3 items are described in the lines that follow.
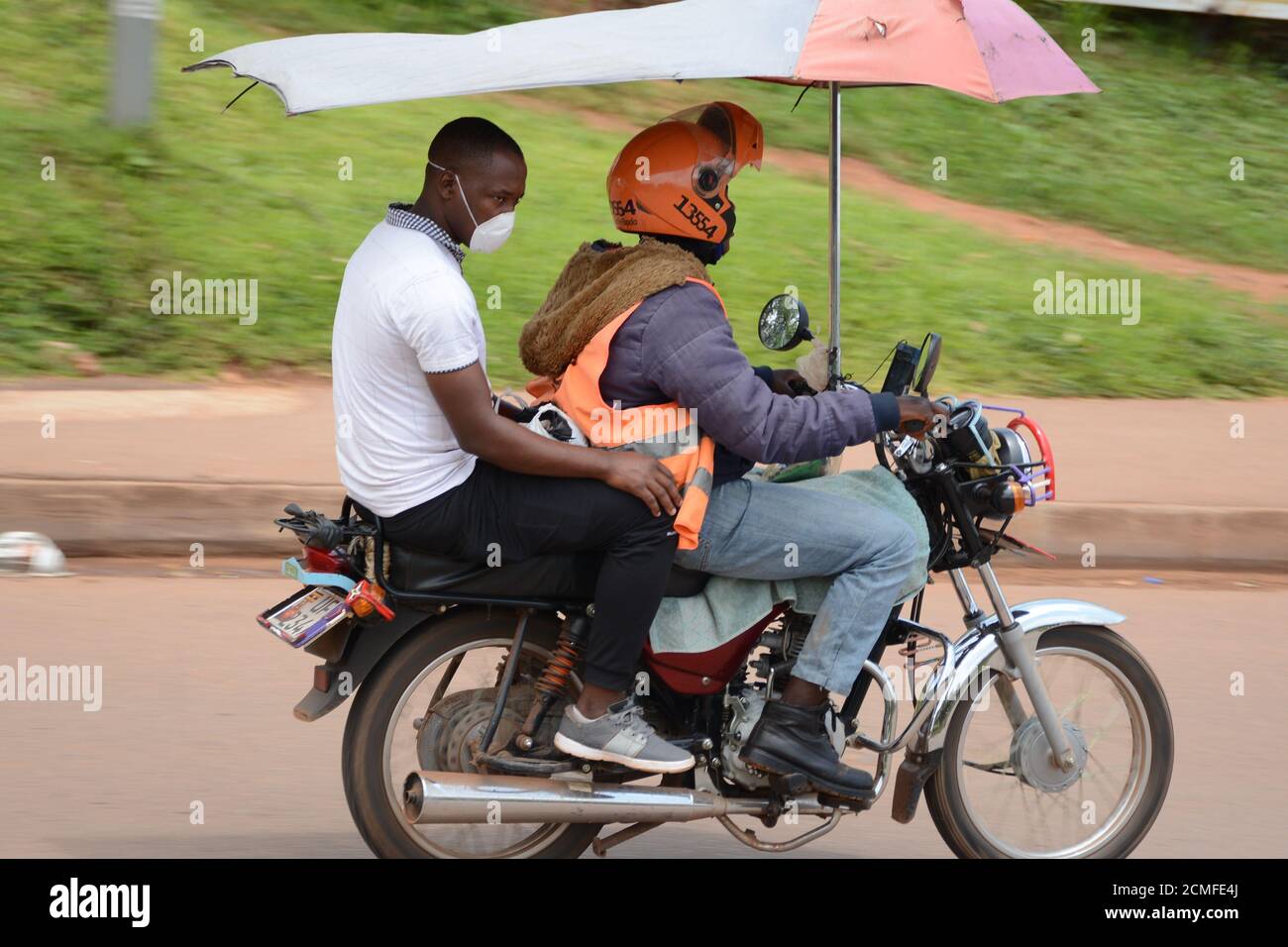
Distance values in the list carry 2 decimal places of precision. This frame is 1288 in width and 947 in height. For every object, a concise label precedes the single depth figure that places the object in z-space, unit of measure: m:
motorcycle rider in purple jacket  7.09
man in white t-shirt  6.95
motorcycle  7.41
